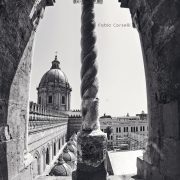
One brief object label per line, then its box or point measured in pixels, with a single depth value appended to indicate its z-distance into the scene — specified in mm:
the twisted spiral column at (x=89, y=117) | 2654
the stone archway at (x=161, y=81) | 1991
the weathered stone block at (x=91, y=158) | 2648
